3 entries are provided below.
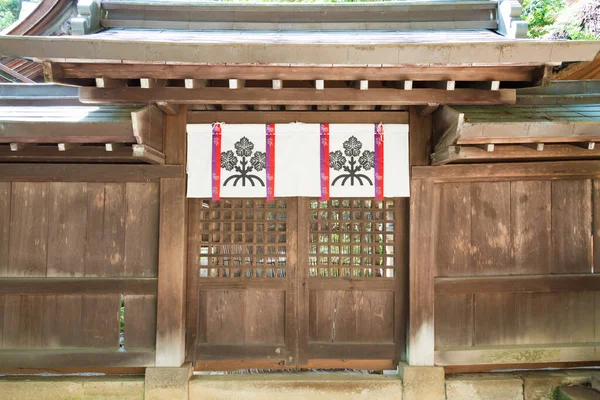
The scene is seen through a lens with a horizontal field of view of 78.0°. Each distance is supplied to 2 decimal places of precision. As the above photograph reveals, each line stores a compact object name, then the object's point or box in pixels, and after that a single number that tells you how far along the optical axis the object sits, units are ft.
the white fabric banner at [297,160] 15.23
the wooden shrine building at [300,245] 15.30
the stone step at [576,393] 14.71
